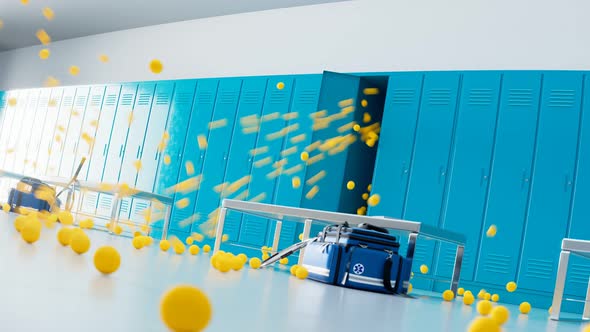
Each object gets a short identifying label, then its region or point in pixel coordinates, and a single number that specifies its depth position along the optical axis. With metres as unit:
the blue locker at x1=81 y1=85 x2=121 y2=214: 8.32
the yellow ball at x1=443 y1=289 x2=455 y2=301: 3.28
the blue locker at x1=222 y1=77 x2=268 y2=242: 6.59
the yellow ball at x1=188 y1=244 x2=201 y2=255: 3.51
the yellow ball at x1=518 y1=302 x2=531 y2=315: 3.22
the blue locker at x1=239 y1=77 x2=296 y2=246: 6.33
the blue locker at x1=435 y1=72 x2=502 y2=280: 5.13
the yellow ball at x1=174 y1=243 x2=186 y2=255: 3.37
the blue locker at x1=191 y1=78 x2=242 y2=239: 6.84
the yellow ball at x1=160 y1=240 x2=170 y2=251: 3.39
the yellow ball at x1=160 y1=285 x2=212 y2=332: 0.78
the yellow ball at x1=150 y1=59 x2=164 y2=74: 8.07
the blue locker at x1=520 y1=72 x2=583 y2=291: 4.76
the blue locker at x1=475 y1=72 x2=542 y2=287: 4.94
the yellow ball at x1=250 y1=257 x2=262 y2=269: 3.19
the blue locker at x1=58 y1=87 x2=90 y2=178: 8.80
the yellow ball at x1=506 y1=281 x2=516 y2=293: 4.74
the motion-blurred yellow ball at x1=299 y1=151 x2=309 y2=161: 6.12
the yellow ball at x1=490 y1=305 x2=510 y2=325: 1.77
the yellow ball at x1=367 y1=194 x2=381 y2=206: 5.62
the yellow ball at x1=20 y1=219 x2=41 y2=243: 1.97
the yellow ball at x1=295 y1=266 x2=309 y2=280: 3.03
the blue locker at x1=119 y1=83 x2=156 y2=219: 7.86
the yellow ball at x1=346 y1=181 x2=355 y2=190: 5.85
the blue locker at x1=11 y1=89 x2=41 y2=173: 9.78
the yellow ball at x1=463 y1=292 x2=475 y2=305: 3.04
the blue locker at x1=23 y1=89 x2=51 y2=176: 9.51
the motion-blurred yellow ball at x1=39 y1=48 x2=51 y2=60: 10.27
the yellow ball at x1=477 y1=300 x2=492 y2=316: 2.27
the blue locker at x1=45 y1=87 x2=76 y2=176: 9.03
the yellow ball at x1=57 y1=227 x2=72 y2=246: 2.08
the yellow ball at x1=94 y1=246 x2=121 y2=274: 1.41
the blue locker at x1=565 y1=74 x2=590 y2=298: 4.60
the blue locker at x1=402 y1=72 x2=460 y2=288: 5.33
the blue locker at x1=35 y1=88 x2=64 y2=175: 9.27
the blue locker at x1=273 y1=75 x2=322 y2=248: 6.18
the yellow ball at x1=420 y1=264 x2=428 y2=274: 5.21
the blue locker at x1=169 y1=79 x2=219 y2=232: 7.06
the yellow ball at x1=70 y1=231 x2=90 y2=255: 1.86
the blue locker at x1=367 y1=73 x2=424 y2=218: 5.55
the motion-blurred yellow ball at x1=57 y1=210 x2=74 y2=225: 4.51
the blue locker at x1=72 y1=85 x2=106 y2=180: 8.56
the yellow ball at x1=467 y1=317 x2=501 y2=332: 0.96
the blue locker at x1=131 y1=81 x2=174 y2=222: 7.60
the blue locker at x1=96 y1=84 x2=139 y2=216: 8.10
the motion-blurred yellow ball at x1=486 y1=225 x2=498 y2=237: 5.01
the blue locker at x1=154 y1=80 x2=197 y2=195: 7.36
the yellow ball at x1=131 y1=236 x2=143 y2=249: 3.05
